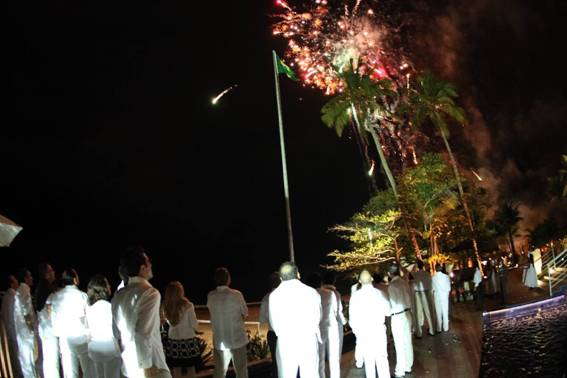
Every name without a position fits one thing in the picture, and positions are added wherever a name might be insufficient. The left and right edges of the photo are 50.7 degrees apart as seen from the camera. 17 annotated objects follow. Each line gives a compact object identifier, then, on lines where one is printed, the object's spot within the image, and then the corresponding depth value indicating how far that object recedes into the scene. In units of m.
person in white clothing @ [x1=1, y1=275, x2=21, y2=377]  8.74
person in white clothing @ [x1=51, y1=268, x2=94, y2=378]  6.80
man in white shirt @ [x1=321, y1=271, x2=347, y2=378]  8.44
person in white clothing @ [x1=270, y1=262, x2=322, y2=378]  6.80
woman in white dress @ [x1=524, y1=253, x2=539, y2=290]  20.86
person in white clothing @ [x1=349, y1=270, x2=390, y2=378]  8.45
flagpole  14.93
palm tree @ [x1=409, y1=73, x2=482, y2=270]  30.62
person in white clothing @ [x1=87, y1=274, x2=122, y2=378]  6.36
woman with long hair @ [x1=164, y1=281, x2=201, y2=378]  6.98
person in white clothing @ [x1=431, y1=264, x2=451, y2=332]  13.99
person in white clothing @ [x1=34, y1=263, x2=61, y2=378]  7.99
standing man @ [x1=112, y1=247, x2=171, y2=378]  5.06
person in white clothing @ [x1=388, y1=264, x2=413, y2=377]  9.35
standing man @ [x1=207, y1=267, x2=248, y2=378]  7.41
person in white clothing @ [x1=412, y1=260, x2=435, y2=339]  13.48
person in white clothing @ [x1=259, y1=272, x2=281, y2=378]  7.68
